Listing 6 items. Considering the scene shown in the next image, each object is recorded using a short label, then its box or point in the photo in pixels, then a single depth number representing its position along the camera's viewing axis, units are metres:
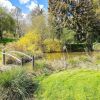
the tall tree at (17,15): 20.06
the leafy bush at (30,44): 9.30
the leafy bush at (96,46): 11.82
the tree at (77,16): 13.99
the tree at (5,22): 17.37
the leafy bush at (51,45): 11.04
